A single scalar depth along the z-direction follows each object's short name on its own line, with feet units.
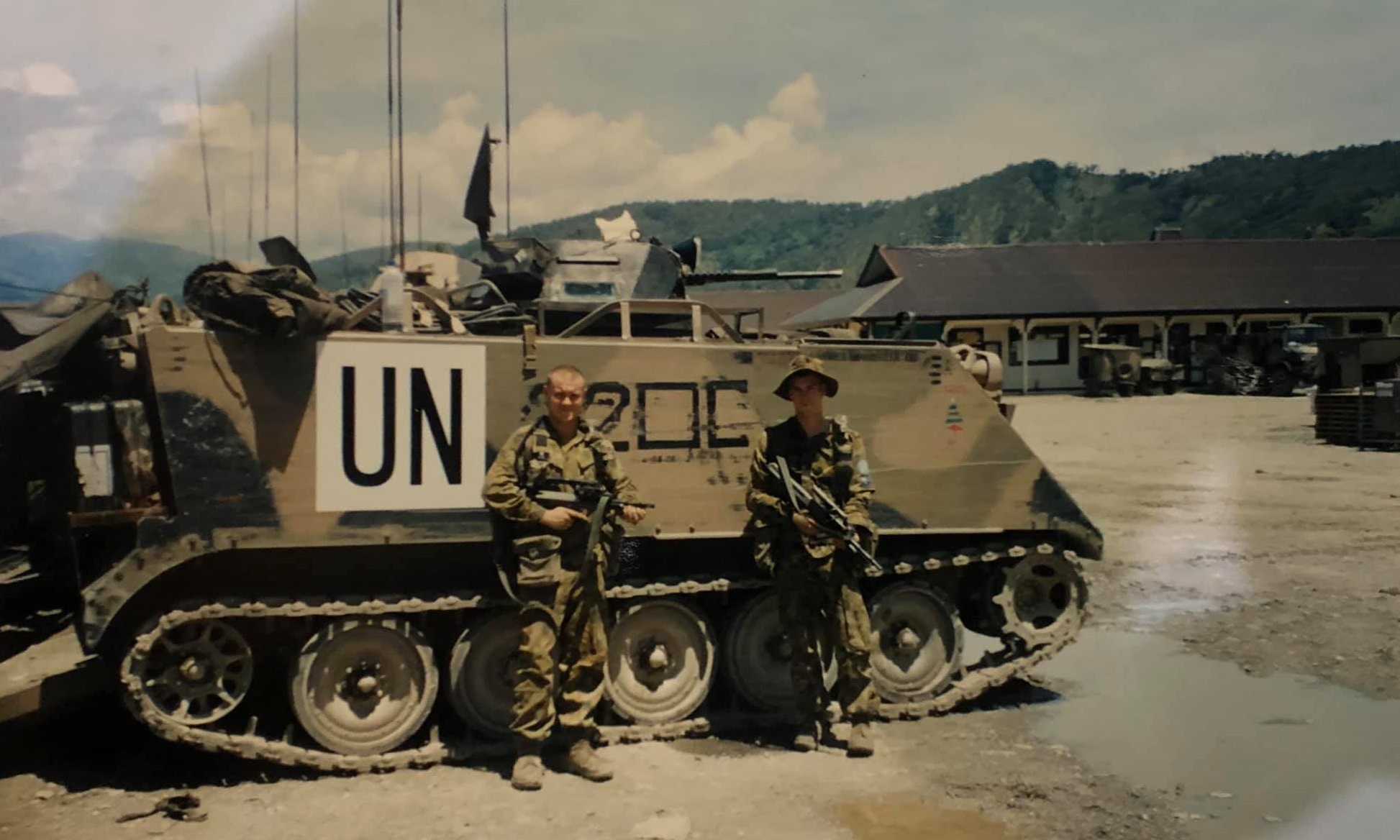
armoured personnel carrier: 19.67
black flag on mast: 32.07
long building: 137.80
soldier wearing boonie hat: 21.61
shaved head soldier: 20.11
